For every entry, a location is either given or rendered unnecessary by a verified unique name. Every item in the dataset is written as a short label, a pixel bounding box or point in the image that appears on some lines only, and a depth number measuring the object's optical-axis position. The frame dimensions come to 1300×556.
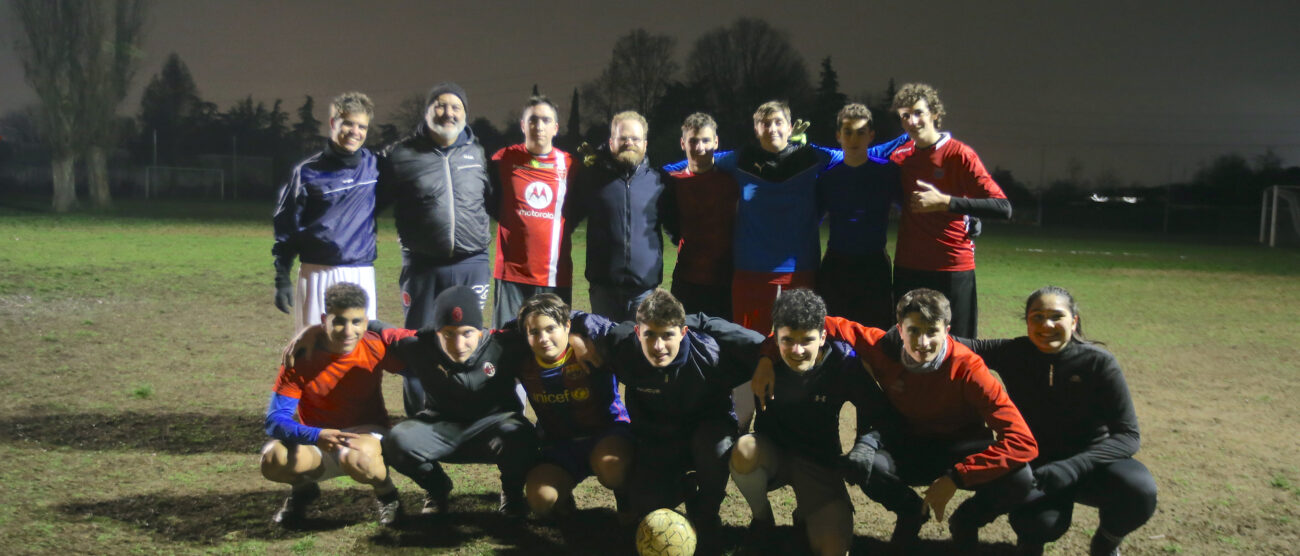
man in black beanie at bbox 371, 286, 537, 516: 4.44
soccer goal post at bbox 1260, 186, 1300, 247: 30.01
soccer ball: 3.88
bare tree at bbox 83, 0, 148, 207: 39.22
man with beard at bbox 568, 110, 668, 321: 5.49
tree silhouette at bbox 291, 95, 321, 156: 59.47
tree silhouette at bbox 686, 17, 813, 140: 53.53
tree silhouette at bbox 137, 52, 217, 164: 55.00
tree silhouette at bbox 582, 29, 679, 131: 49.50
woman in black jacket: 3.93
